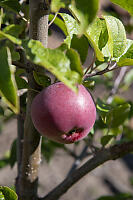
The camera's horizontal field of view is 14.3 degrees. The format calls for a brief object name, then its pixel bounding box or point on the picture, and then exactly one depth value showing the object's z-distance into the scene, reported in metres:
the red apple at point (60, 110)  0.51
